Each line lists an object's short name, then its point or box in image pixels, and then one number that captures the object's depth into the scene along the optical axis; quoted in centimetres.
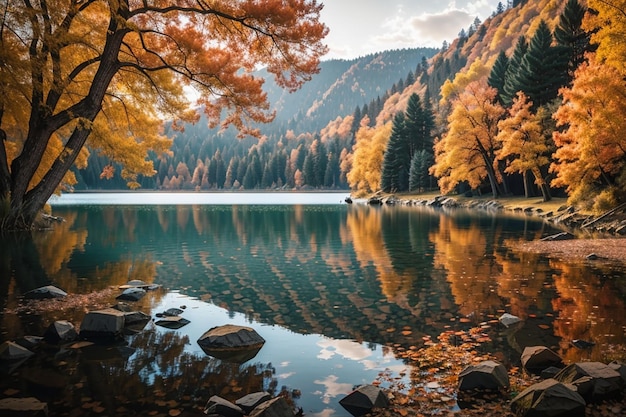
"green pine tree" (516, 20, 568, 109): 5025
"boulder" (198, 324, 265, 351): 777
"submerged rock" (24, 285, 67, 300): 1100
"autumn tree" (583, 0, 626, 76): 2350
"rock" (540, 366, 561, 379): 641
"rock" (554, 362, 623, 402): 552
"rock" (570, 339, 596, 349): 766
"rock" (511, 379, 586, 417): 508
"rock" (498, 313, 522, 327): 902
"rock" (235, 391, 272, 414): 546
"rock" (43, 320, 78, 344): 796
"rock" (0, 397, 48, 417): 509
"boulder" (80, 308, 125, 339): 827
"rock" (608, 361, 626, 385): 581
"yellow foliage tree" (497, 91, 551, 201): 4362
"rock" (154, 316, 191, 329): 908
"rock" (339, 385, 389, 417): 549
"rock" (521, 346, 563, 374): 677
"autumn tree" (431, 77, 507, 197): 5216
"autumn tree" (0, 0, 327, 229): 1727
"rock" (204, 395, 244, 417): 531
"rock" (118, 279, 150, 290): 1263
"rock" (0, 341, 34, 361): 693
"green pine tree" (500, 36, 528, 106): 5281
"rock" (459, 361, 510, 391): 598
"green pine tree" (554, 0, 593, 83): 5131
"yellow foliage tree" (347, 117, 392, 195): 8519
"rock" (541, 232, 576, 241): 2267
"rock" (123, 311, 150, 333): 891
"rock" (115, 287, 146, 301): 1135
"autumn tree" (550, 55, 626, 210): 2781
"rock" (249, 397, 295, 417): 510
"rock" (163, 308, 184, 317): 984
